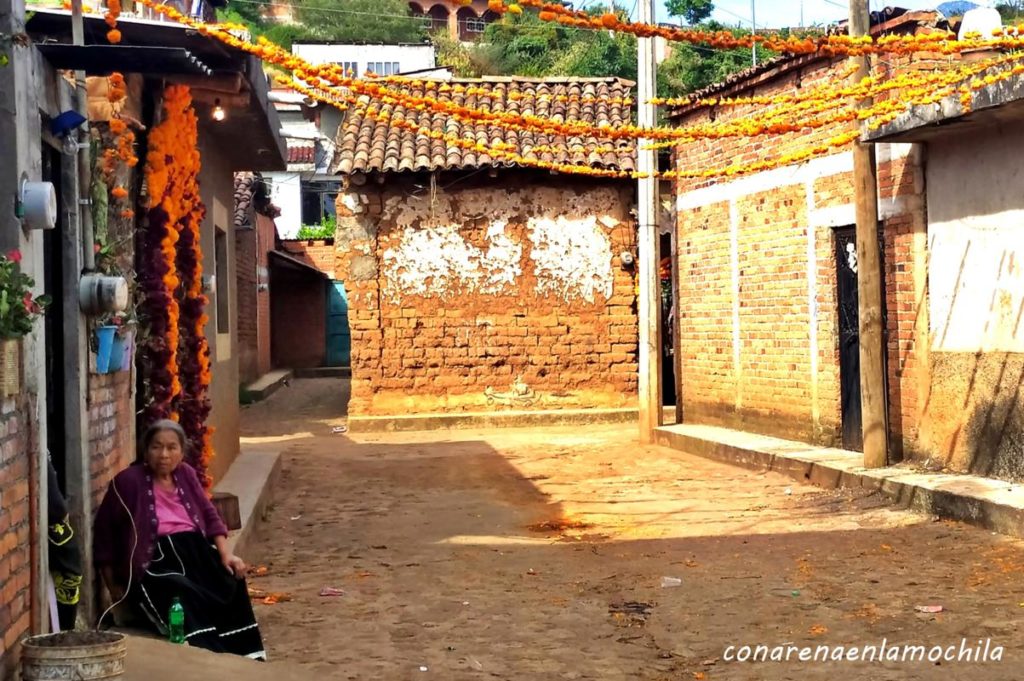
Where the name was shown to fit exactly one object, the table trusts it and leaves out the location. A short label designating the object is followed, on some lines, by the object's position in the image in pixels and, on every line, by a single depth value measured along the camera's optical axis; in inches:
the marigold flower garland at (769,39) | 243.3
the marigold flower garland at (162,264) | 300.7
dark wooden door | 475.8
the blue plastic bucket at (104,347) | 235.8
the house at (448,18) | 2746.1
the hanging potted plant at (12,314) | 163.2
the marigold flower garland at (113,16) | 226.5
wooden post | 423.5
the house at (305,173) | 1380.4
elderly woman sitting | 212.5
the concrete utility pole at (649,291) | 581.3
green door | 1242.0
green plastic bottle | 207.9
